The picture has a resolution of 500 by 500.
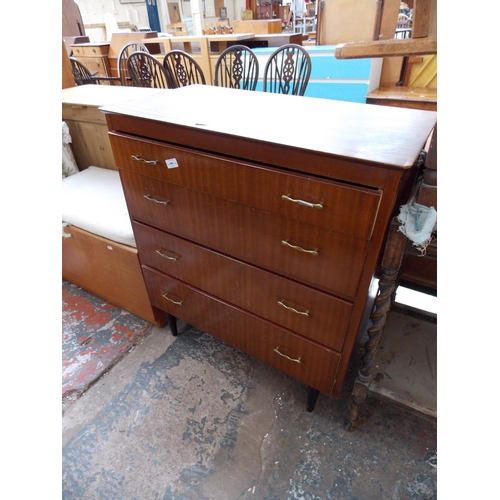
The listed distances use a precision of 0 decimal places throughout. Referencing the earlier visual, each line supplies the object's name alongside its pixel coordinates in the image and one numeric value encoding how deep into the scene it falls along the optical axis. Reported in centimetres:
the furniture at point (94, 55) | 453
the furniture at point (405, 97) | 256
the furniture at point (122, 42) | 428
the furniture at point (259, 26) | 382
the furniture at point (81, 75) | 292
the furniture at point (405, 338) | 71
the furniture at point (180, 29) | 497
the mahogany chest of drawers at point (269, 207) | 67
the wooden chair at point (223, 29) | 449
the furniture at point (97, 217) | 131
